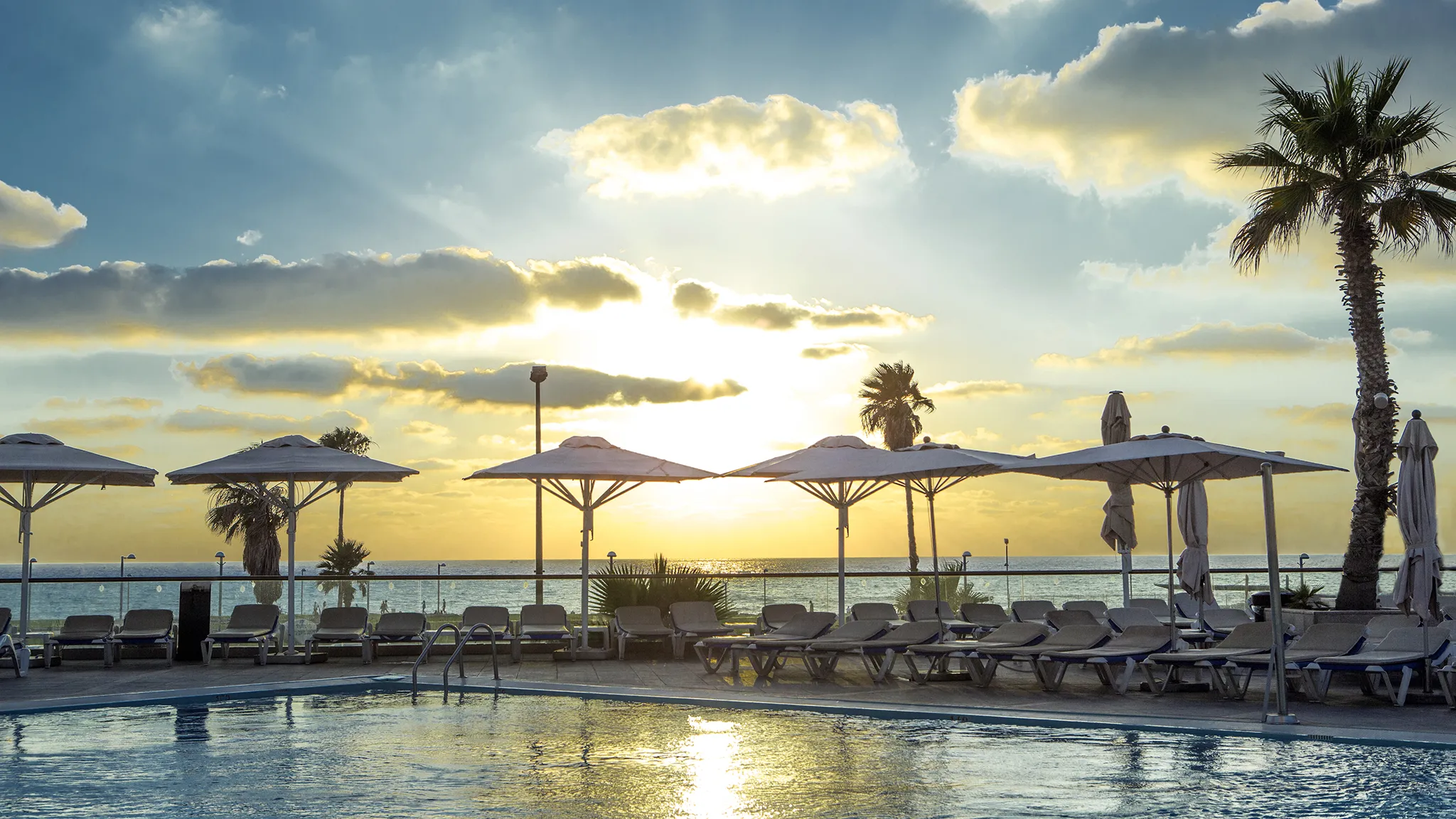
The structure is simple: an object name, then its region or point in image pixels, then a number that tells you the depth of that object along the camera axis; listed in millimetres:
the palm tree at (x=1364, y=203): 14109
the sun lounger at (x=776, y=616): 15016
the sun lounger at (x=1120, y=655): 10344
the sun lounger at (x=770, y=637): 12633
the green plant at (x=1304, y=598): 15727
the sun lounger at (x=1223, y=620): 13477
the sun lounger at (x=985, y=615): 14555
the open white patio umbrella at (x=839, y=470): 13766
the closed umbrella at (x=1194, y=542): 12562
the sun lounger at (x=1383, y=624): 11932
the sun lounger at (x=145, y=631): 13969
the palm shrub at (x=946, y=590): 18438
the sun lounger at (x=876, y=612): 14969
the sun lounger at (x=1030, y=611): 14820
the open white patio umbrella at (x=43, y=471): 12891
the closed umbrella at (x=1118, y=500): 14570
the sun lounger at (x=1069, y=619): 12719
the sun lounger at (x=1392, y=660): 9367
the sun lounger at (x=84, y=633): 13617
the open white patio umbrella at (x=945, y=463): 13500
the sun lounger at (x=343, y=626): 14188
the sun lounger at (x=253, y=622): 14273
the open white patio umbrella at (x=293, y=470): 13273
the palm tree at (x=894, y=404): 43031
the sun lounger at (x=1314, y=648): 9648
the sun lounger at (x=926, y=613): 14448
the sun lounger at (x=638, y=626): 14391
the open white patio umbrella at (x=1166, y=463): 11008
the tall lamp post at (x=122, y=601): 15086
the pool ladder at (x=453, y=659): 11328
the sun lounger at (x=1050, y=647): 10883
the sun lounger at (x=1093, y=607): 14695
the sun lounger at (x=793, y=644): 12156
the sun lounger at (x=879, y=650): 11773
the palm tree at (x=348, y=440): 44188
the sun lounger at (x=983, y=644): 11156
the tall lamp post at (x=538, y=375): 19828
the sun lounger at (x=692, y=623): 14422
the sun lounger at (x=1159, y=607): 14578
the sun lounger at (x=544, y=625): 14641
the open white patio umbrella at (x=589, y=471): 13922
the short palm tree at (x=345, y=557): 38656
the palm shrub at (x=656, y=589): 15859
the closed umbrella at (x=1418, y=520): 10211
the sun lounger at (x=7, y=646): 12523
